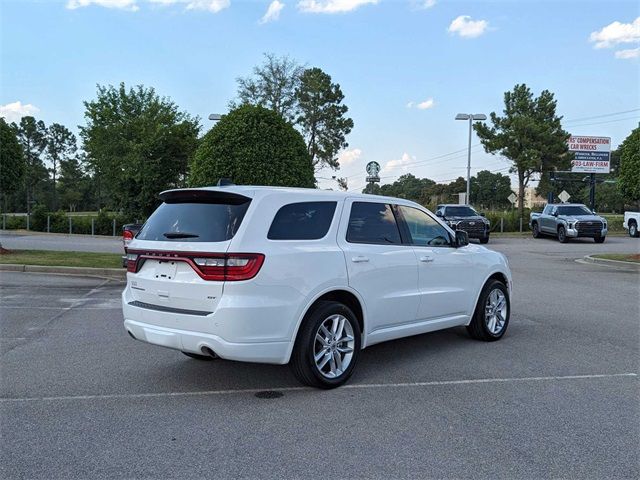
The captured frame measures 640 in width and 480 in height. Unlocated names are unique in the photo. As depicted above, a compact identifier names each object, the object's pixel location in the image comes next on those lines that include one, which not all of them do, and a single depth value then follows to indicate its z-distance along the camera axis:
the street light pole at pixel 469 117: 34.94
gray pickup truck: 26.78
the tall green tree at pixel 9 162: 17.62
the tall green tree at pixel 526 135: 53.41
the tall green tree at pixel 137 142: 34.12
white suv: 4.70
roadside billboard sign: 42.53
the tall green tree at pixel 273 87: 54.06
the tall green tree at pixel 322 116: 56.25
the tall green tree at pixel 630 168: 21.34
